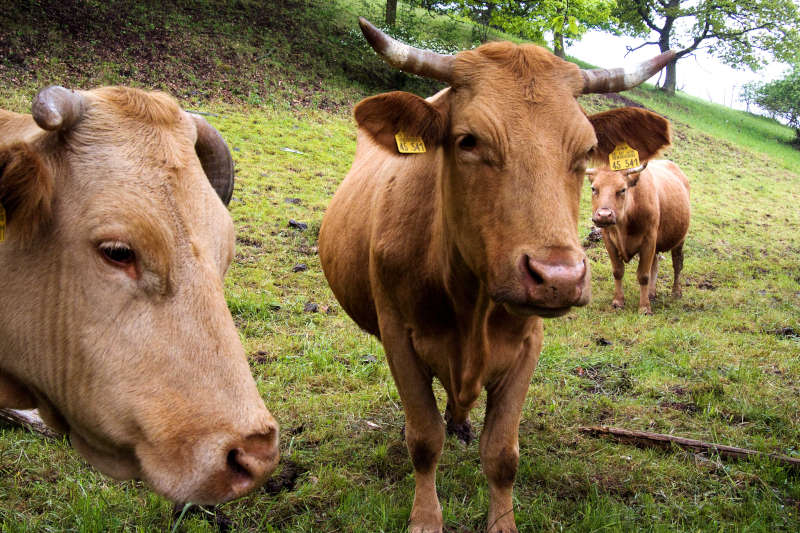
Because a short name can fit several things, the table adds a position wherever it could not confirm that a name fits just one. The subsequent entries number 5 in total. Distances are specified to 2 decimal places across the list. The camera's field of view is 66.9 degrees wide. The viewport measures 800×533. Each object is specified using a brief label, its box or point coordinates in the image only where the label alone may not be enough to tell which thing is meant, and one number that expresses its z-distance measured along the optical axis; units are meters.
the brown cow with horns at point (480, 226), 2.42
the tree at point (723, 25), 33.12
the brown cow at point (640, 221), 8.59
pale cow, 1.81
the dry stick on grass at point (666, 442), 3.90
